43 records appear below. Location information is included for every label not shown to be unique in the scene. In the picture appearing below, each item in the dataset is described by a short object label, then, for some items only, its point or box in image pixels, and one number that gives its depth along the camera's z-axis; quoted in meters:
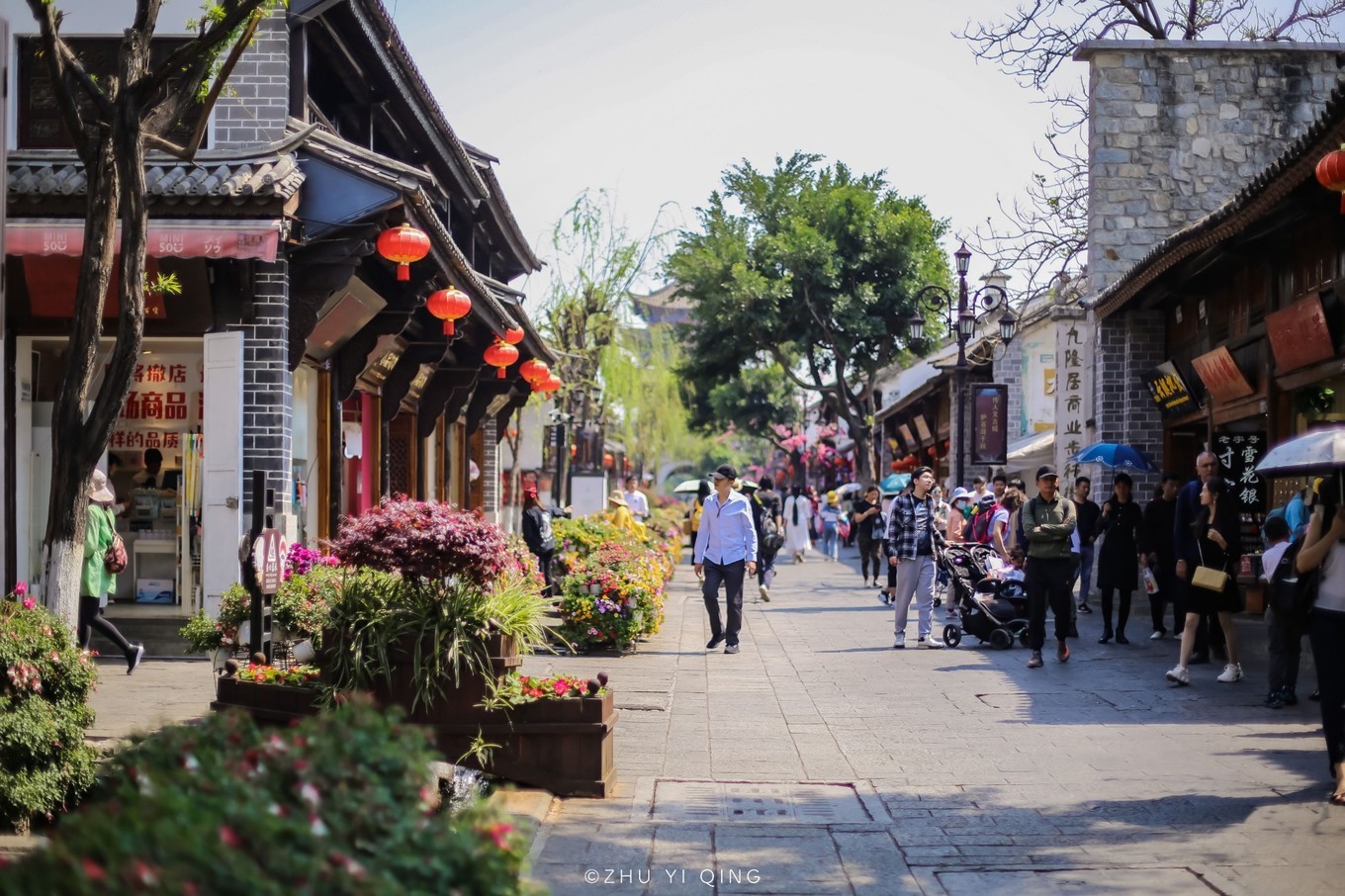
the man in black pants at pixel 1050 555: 12.94
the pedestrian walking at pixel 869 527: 24.59
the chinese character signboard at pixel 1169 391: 18.41
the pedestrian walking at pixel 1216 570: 11.15
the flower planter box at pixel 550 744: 7.07
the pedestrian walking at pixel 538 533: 18.23
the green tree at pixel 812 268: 35.88
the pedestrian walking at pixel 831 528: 37.94
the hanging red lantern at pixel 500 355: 19.91
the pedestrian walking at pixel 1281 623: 8.91
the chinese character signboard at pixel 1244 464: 16.73
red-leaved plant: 7.09
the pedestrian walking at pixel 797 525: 33.28
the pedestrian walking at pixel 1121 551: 14.77
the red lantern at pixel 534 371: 22.12
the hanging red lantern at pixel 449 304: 15.37
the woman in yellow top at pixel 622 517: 20.08
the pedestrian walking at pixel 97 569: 10.98
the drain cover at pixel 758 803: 6.79
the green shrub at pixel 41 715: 6.14
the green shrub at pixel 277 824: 2.40
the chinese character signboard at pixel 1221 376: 15.48
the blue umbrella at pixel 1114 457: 18.38
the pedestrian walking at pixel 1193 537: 11.62
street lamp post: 23.03
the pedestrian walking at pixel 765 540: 20.97
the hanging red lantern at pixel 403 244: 12.56
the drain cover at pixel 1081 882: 5.52
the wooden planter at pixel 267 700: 7.23
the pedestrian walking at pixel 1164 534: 14.30
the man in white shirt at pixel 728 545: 13.59
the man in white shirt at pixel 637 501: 26.73
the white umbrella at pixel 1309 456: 7.71
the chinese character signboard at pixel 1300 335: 12.61
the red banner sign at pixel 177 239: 11.52
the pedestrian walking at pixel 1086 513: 16.38
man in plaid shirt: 14.33
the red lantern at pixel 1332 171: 9.29
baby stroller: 14.41
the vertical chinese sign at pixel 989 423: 26.69
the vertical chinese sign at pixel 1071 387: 21.64
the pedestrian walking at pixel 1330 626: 7.20
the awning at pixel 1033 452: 28.12
